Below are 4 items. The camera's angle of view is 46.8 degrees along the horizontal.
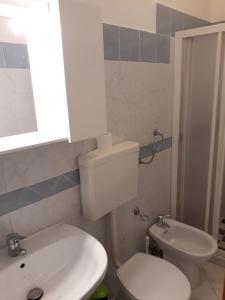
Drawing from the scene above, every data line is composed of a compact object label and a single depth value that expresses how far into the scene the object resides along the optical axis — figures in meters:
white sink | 1.03
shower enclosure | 1.94
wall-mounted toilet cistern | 1.42
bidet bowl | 1.84
